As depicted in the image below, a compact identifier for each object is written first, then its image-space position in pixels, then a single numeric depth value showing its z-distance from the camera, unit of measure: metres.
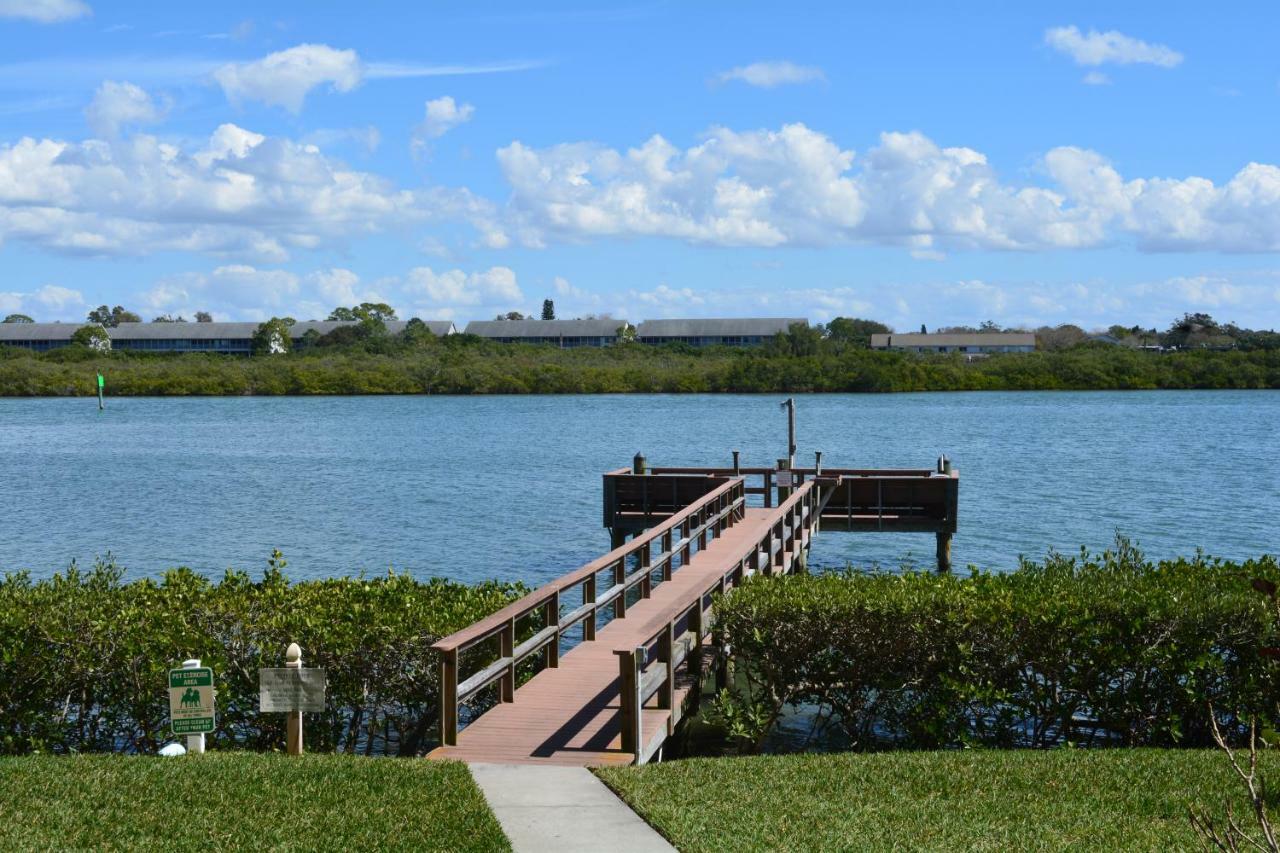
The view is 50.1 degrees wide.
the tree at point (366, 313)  187.71
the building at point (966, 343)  174.62
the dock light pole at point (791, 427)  33.09
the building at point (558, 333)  180.00
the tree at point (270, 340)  162.12
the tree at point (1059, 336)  188.00
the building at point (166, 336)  180.62
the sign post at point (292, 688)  9.98
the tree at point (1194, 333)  147.75
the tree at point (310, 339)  162.25
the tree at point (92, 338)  168.75
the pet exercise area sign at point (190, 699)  10.14
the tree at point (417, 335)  150.38
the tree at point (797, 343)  132.25
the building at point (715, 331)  173.75
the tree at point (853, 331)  160.50
